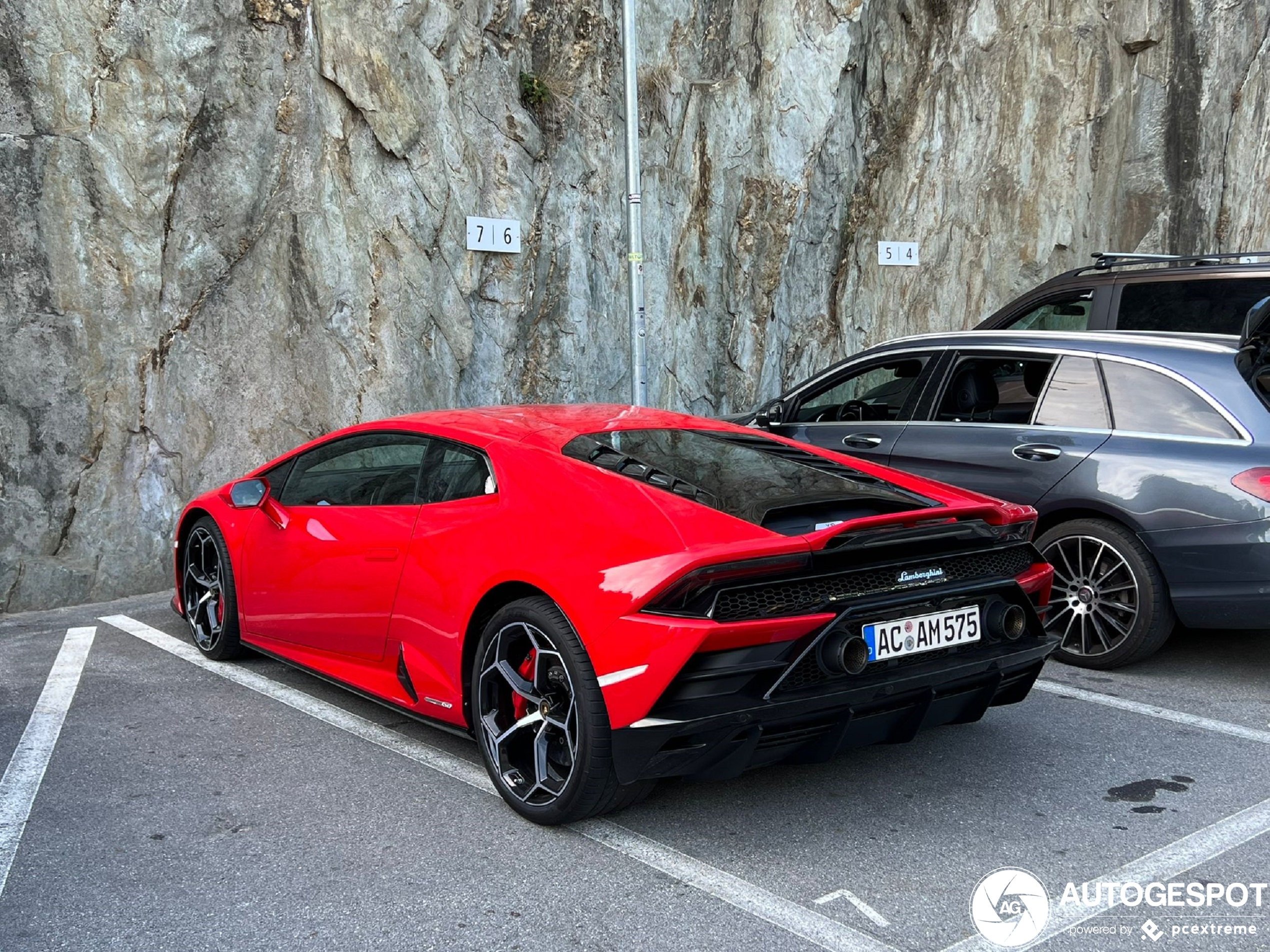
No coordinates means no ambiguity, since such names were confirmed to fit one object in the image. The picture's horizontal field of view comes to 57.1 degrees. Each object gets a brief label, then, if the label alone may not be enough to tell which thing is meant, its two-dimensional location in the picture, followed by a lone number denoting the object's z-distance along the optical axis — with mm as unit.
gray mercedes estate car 5070
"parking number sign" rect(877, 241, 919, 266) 13914
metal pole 10258
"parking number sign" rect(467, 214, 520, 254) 10141
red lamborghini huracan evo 3354
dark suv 6984
